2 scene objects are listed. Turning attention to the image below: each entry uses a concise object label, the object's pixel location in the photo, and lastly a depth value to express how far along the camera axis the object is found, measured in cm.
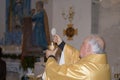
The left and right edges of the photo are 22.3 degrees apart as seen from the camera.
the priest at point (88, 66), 318
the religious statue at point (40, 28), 871
